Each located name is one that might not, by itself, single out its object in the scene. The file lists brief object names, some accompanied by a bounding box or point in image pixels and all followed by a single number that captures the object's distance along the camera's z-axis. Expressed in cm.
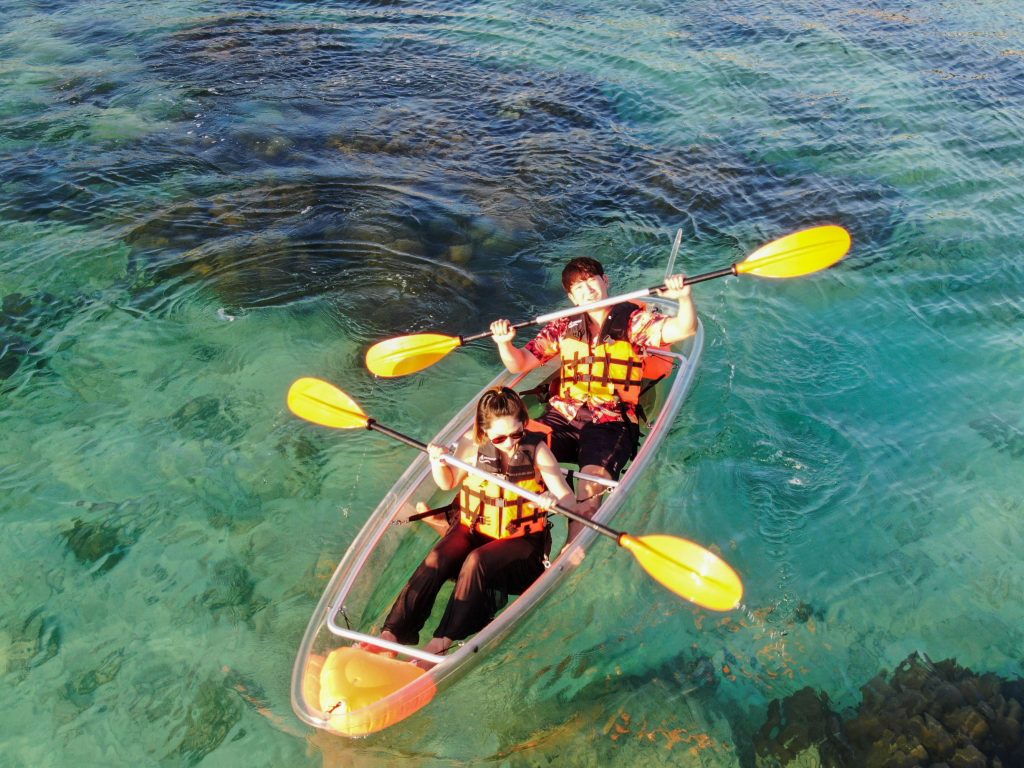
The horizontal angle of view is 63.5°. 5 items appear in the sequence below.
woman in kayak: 402
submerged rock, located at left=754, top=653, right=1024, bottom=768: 393
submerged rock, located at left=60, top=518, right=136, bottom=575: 468
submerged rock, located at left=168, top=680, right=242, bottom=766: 386
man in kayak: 487
